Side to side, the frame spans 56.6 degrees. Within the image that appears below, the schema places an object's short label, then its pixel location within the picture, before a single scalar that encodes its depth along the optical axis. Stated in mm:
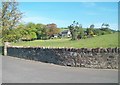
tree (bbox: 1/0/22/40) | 18549
